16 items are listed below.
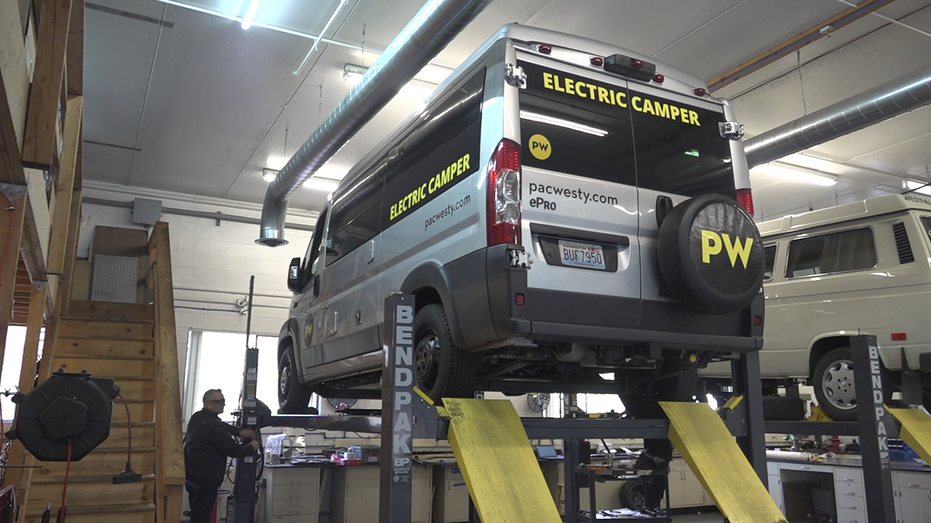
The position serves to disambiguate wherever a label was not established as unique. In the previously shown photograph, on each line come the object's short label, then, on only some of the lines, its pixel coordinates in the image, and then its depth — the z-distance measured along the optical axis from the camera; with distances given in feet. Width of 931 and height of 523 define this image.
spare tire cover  12.05
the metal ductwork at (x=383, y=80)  20.35
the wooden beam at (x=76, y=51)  19.98
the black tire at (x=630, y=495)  39.88
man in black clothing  24.84
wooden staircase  21.13
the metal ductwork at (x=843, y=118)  26.27
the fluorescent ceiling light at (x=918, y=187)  43.99
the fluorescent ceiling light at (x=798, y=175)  40.57
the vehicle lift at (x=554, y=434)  9.95
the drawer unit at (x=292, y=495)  34.53
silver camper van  11.59
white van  20.57
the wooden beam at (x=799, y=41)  25.40
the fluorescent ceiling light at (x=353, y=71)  29.84
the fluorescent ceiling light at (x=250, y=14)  24.04
